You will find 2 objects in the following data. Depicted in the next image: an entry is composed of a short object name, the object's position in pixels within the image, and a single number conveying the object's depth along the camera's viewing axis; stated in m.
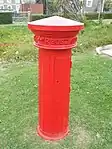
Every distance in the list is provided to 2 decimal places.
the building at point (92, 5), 47.62
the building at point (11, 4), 41.53
